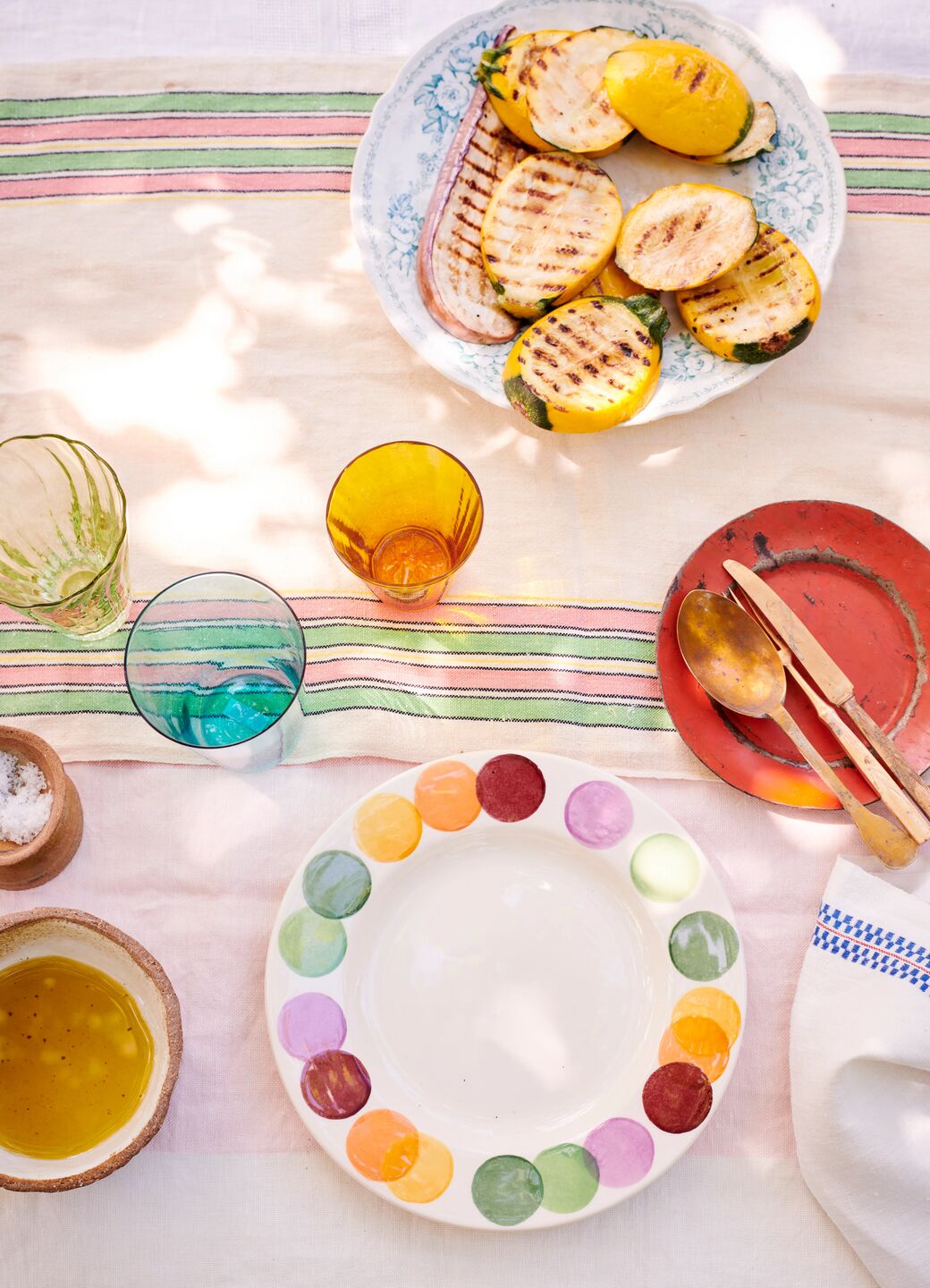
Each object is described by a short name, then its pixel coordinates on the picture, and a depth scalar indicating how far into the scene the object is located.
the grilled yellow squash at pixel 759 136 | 1.06
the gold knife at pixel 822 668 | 1.00
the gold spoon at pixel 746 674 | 0.99
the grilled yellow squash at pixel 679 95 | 1.02
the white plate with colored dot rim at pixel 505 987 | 0.94
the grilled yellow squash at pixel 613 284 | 1.05
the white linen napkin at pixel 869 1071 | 0.96
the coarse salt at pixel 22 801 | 0.98
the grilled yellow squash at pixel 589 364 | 1.01
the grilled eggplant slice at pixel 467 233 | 1.05
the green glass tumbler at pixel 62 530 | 1.00
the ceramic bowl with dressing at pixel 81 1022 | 0.90
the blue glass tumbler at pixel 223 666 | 1.00
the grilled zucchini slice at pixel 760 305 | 1.03
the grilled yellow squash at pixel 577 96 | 1.03
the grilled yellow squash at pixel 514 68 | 1.04
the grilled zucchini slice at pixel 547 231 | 1.03
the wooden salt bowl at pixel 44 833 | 0.95
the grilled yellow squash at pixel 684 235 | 1.02
